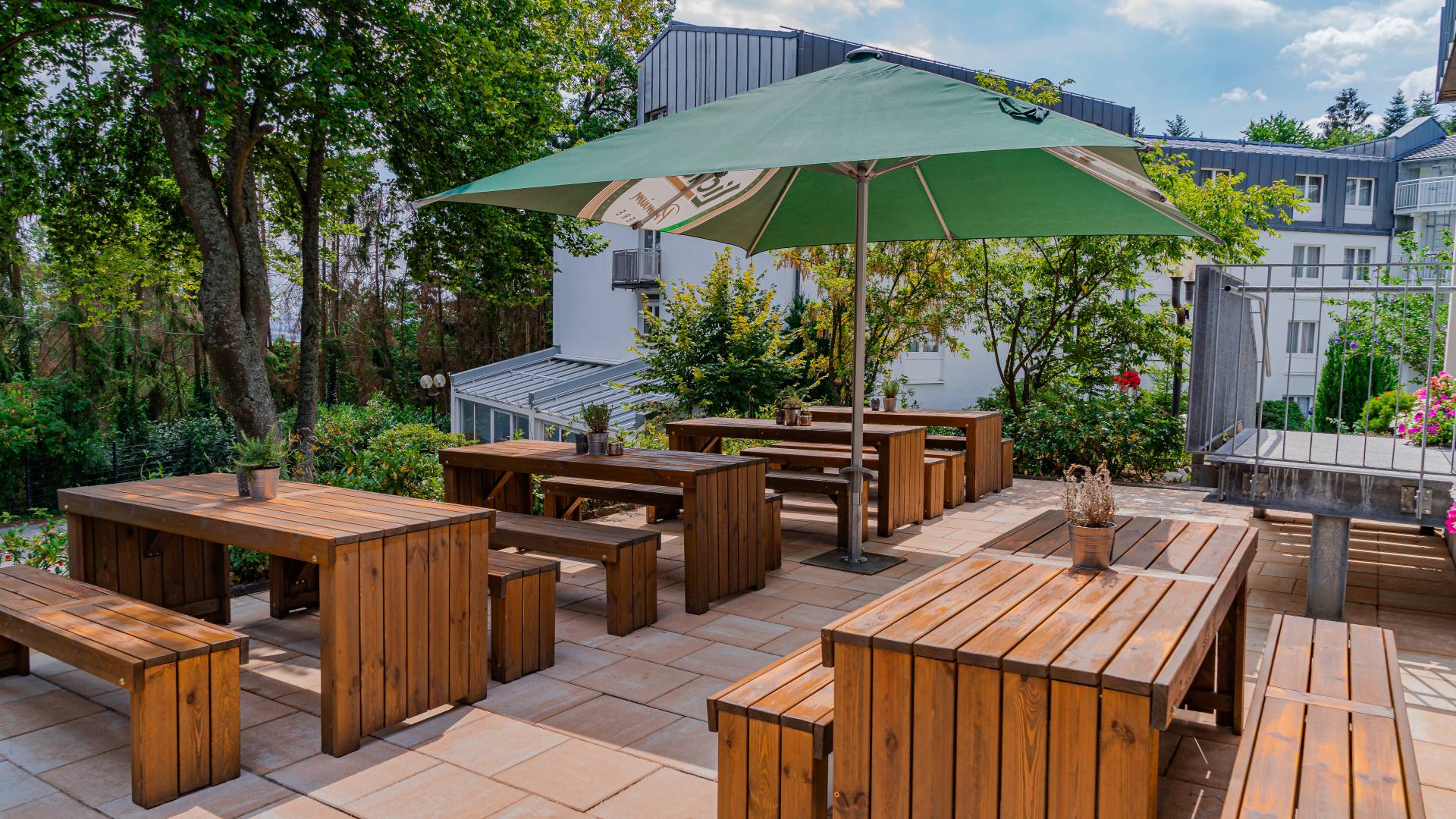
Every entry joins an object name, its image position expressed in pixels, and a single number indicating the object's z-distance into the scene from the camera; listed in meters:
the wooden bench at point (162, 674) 2.82
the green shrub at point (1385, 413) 8.59
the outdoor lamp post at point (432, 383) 16.86
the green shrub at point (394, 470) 6.70
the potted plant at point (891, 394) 8.45
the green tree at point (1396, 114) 58.62
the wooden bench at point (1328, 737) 1.80
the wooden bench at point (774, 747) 2.29
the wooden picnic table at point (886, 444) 6.73
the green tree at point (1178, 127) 57.69
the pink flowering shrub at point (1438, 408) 5.01
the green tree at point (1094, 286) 10.12
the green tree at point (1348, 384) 15.91
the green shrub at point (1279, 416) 17.15
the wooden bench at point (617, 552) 4.53
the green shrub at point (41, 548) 5.02
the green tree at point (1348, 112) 58.91
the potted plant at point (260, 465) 3.91
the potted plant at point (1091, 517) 2.63
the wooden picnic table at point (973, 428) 8.34
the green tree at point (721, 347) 9.55
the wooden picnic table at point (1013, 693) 1.85
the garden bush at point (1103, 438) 10.08
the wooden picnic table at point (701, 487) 4.88
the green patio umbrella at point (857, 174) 3.57
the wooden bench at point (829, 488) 6.48
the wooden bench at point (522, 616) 3.88
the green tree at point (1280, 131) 49.62
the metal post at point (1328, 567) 4.61
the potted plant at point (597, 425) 5.38
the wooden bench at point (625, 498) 5.72
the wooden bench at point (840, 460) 6.89
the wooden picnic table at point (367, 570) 3.17
